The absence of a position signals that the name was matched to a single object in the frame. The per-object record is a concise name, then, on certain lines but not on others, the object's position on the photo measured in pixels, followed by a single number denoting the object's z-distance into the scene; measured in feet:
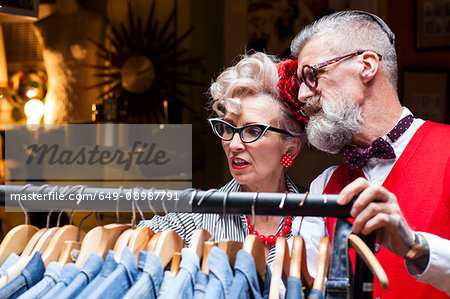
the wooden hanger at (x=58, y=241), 4.44
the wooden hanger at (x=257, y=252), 4.32
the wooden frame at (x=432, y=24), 7.98
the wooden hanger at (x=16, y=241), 4.52
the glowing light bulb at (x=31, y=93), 8.69
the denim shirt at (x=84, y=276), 4.20
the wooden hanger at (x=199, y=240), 4.38
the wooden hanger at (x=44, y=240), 4.50
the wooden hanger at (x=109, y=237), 4.45
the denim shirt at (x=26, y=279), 4.26
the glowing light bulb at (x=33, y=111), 8.71
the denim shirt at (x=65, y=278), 4.23
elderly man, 5.01
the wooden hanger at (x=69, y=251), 4.40
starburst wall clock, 9.48
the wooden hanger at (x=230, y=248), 4.32
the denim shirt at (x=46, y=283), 4.22
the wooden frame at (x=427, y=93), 8.13
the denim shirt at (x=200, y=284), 4.19
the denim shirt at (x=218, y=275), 4.16
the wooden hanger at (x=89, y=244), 4.40
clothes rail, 4.28
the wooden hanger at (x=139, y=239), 4.41
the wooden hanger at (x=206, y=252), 4.31
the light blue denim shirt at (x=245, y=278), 4.18
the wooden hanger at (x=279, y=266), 4.23
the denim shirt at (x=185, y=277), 4.17
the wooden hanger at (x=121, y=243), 4.41
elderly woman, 5.92
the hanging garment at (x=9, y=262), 4.41
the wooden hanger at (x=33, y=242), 4.50
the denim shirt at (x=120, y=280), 4.17
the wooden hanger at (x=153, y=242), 4.40
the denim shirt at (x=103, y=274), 4.22
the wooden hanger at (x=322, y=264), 4.23
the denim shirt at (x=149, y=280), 4.19
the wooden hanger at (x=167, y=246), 4.38
